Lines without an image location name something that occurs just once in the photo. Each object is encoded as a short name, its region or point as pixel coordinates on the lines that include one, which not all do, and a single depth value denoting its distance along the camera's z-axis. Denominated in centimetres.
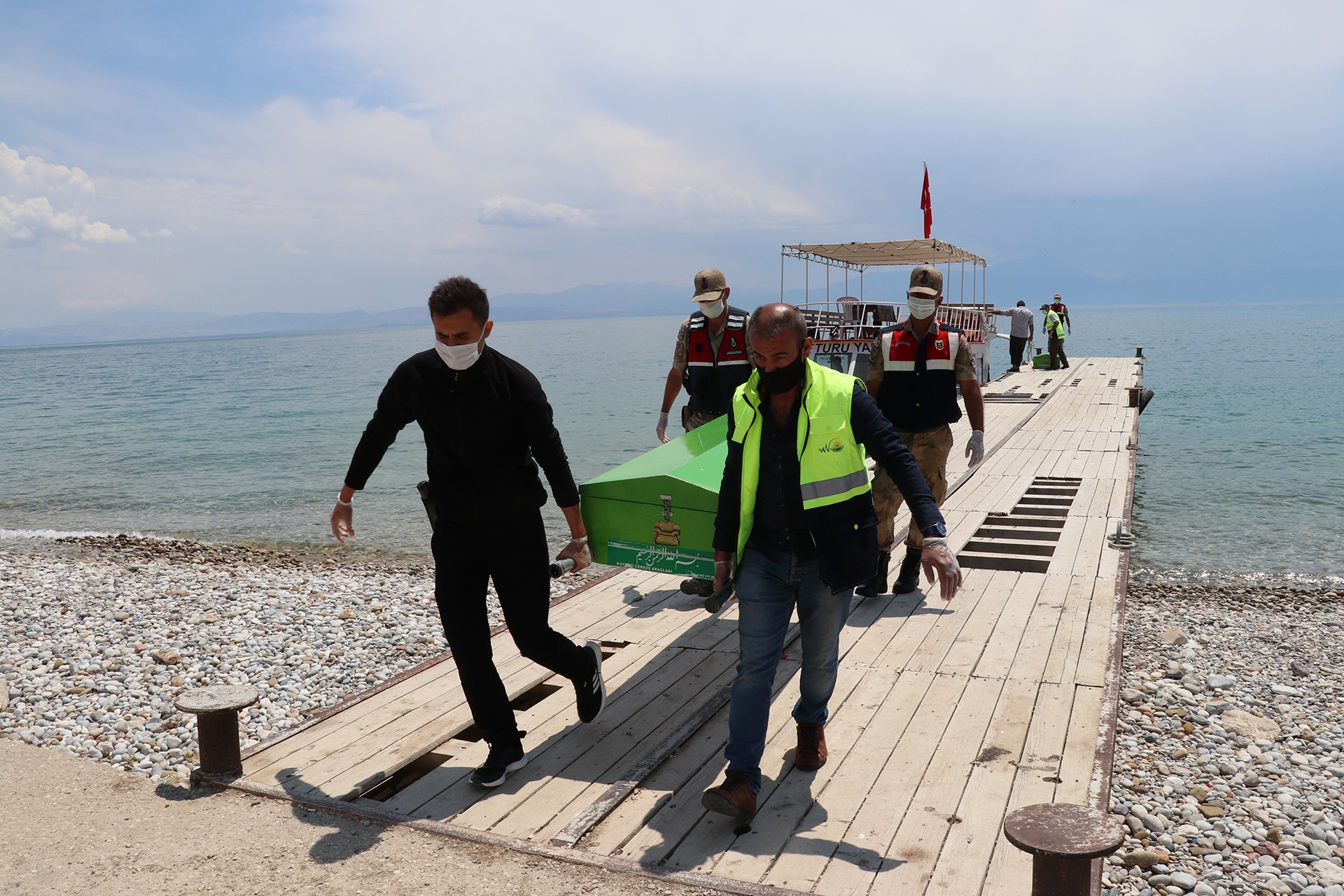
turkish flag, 2414
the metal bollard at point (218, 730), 383
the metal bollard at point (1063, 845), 261
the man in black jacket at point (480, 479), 353
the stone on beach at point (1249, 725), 582
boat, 2250
